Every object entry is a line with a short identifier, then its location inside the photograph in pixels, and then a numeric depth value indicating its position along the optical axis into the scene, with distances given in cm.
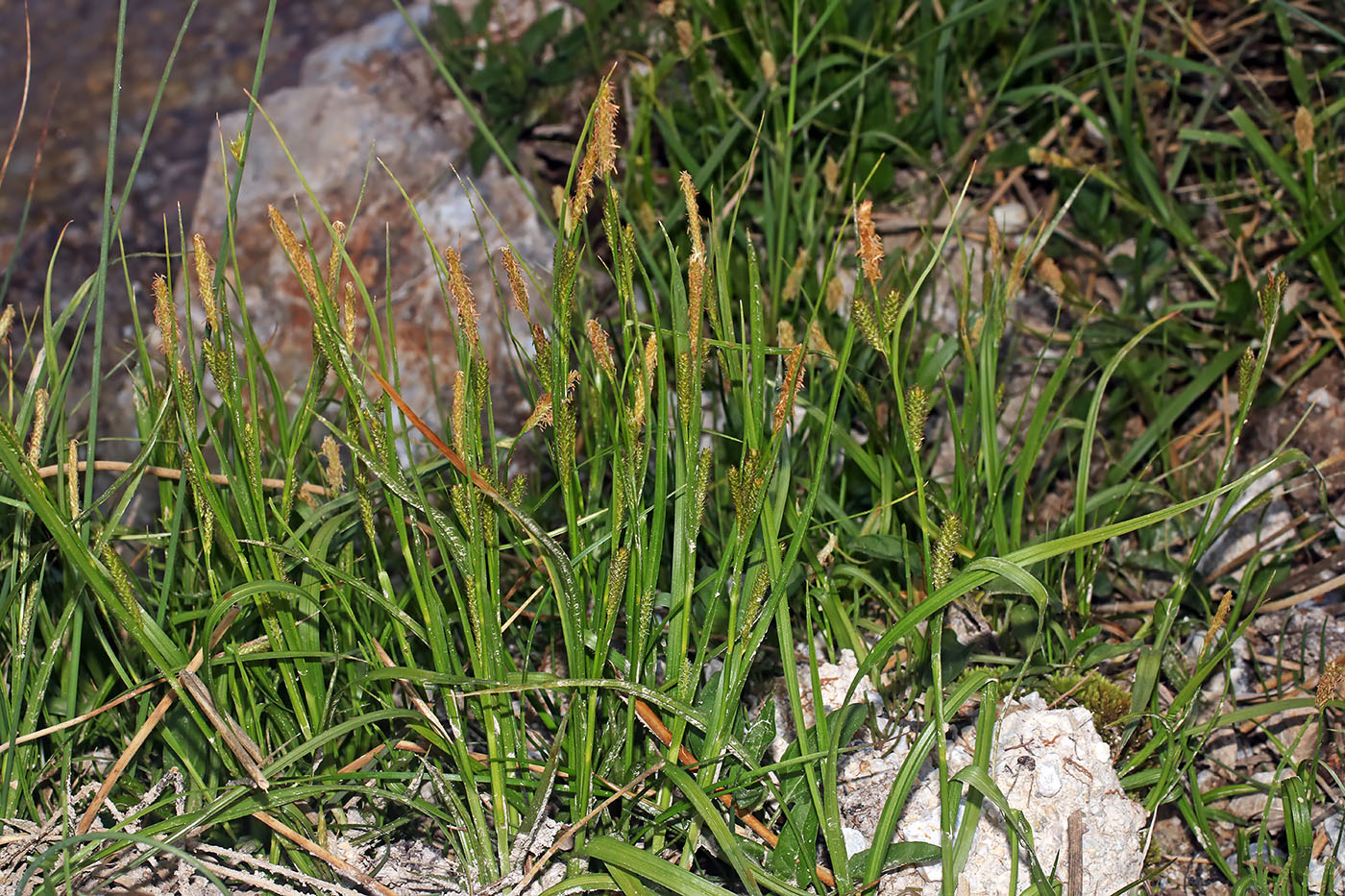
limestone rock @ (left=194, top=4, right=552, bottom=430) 83
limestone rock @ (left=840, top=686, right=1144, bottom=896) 61
